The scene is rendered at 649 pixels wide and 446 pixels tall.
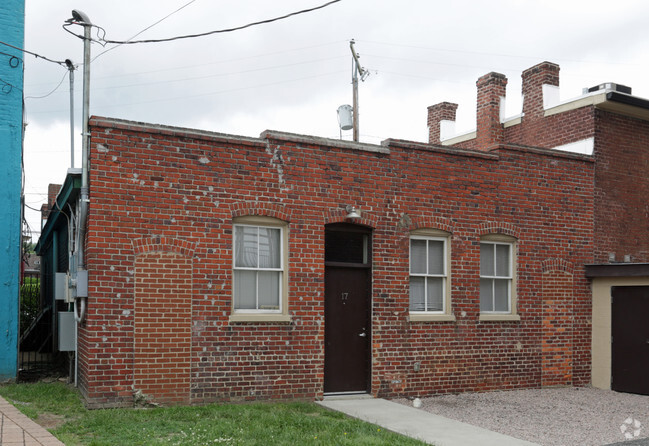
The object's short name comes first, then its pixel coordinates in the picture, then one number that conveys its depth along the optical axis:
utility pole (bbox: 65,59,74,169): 21.31
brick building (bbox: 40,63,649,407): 9.74
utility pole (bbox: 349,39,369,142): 22.97
